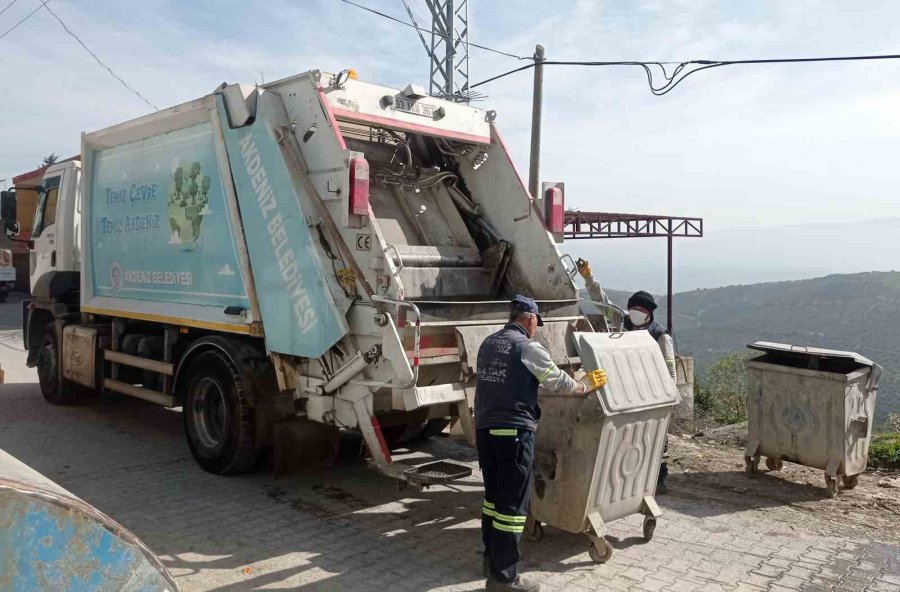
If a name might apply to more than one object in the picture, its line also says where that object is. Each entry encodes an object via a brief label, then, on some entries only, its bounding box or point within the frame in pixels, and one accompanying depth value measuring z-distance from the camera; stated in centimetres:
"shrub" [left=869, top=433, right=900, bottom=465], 624
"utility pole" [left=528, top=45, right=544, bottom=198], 1129
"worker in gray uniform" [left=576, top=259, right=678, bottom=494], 537
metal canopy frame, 2012
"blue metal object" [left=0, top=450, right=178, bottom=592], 193
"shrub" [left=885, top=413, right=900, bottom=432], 838
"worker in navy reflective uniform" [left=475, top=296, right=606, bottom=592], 357
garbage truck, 457
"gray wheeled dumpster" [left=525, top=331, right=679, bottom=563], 395
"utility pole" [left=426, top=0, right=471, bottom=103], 1388
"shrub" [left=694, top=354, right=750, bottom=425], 884
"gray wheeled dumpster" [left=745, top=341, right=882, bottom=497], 534
